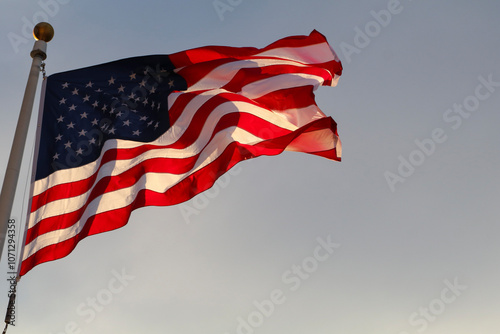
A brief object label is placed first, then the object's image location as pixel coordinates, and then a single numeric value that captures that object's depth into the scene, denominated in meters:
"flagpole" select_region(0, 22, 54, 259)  16.67
